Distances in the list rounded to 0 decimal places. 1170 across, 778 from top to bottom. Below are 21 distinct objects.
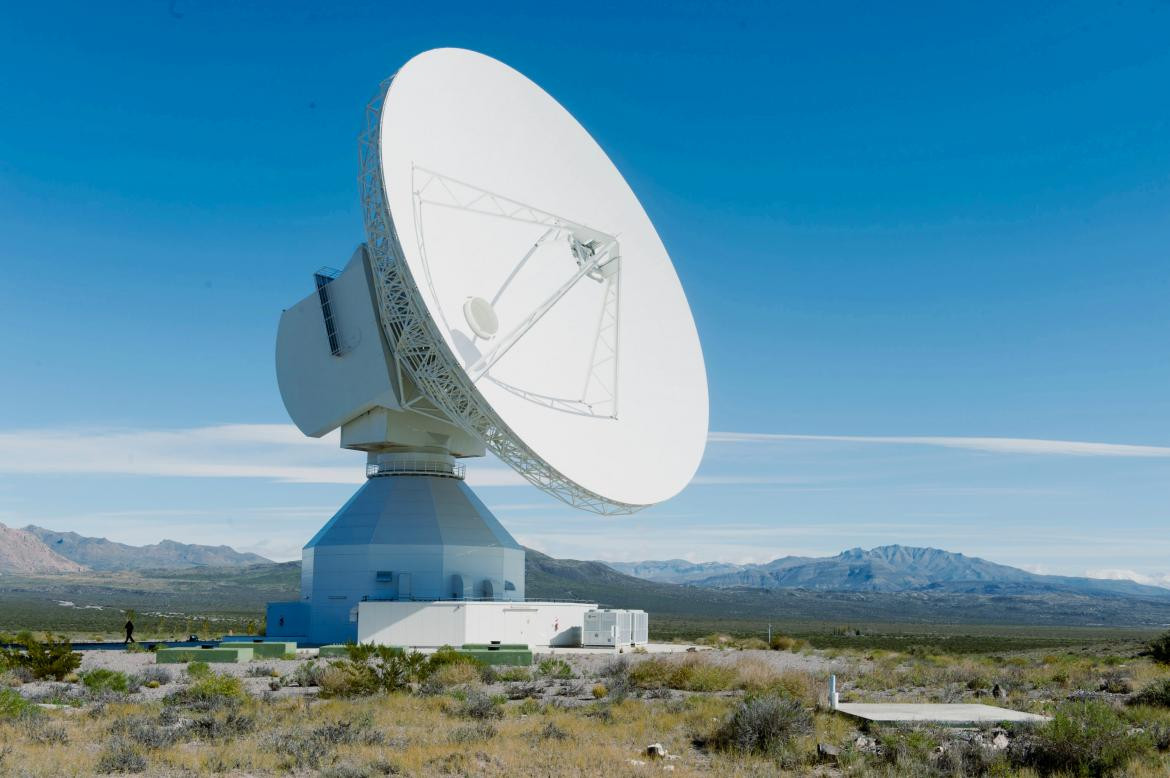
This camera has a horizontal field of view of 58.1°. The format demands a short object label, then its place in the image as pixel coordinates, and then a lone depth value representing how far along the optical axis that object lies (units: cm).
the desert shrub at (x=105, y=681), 2078
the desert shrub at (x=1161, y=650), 2939
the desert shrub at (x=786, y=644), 4441
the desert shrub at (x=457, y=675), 2352
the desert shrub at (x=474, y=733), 1502
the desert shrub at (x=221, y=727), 1521
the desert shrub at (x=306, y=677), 2295
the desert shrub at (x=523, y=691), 2119
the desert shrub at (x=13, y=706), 1622
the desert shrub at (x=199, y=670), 2408
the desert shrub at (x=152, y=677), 2293
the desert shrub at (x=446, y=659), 2430
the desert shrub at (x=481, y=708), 1781
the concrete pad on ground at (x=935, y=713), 1612
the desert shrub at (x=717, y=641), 4639
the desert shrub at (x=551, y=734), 1516
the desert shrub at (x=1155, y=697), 1822
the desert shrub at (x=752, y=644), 4328
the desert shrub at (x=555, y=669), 2565
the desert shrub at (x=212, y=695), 1838
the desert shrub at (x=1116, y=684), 2151
